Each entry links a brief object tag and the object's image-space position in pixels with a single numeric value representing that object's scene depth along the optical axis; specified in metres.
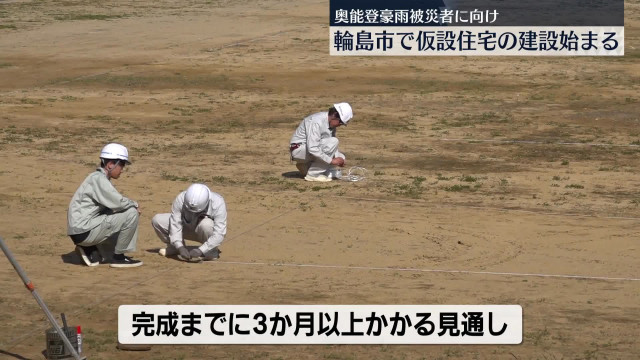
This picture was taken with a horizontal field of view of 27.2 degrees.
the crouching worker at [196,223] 13.94
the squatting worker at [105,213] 13.73
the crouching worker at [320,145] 18.30
